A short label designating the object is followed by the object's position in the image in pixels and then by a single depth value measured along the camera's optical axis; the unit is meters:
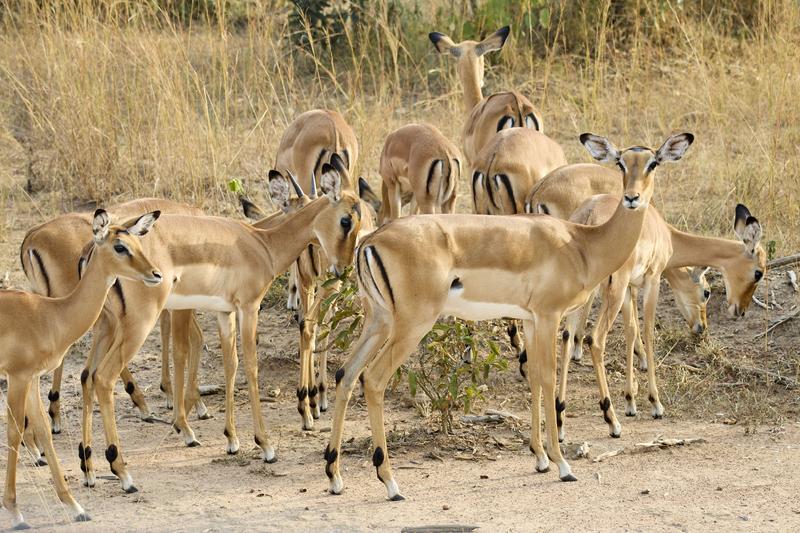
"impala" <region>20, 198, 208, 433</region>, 13.95
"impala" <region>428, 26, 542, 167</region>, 19.80
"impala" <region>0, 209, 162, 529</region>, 12.05
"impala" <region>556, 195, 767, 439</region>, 14.93
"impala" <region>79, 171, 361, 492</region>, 13.24
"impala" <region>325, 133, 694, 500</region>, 12.56
